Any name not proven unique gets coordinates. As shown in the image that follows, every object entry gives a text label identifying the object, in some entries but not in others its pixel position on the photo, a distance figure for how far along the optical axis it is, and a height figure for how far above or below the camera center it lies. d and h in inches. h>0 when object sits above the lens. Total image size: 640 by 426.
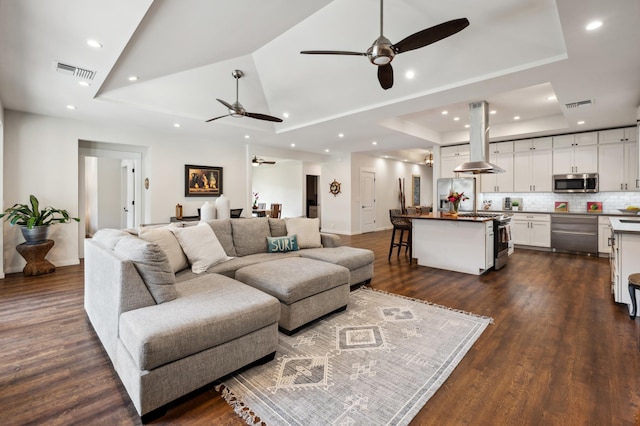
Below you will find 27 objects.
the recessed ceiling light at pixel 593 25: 95.0 +60.6
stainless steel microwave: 239.0 +22.2
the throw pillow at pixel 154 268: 79.5 -15.9
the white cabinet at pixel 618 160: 223.8 +38.6
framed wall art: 265.7 +27.4
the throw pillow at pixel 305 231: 163.0 -12.0
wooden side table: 176.1 -27.5
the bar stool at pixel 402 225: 218.8 -11.7
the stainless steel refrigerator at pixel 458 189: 290.2 +20.6
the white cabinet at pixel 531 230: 254.8 -18.2
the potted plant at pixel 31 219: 176.6 -5.2
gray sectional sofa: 64.5 -26.0
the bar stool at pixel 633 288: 107.3 -29.8
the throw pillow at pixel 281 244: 153.2 -18.0
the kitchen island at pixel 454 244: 180.5 -22.5
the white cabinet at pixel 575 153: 240.1 +47.1
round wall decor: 383.9 +29.8
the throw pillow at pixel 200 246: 119.0 -15.1
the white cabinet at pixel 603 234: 227.6 -19.7
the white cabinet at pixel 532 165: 259.9 +40.5
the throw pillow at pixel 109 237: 97.9 -9.4
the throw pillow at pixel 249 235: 147.1 -13.2
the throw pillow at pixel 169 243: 110.1 -12.6
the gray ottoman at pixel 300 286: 100.5 -27.5
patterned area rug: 66.2 -44.7
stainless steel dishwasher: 234.2 -20.3
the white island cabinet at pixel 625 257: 124.5 -20.9
